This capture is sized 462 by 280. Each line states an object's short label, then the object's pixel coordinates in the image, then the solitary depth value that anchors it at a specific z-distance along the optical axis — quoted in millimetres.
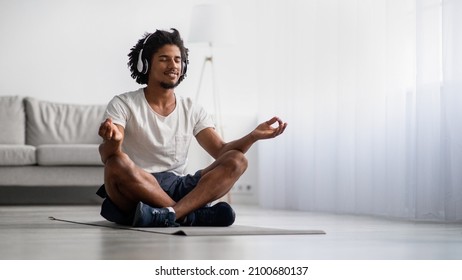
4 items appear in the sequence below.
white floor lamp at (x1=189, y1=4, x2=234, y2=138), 11123
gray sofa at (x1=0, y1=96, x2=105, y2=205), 11490
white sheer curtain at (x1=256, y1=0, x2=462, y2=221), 7432
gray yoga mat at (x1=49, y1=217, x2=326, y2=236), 5268
